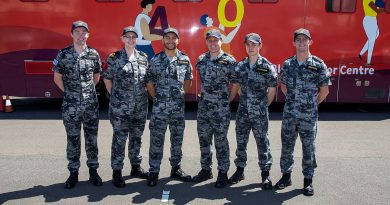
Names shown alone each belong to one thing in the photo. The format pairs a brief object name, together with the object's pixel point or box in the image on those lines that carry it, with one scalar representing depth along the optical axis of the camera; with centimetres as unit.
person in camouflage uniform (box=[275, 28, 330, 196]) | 429
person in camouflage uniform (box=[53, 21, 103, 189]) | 445
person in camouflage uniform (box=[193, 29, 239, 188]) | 449
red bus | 827
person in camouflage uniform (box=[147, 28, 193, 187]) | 451
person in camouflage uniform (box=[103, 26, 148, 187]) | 448
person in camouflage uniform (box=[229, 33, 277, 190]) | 438
